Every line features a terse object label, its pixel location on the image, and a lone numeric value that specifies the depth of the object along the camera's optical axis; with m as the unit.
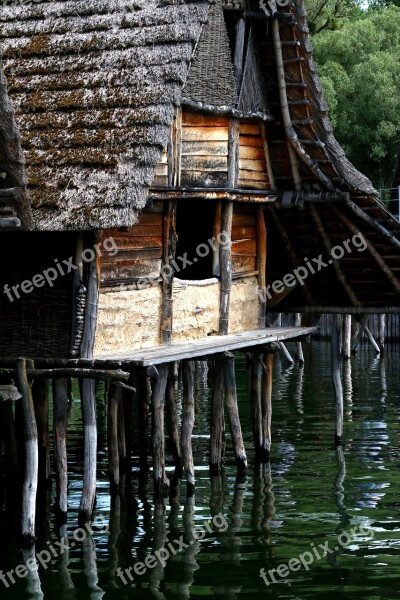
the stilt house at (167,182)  14.17
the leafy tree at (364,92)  41.94
